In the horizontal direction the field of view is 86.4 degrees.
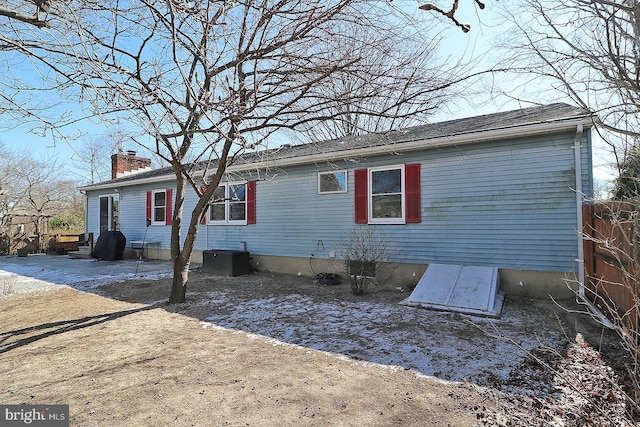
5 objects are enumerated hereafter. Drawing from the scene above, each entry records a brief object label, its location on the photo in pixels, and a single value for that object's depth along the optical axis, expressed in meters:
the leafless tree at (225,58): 3.60
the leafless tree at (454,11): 2.30
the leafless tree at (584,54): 3.99
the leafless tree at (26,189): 16.15
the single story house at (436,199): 5.76
